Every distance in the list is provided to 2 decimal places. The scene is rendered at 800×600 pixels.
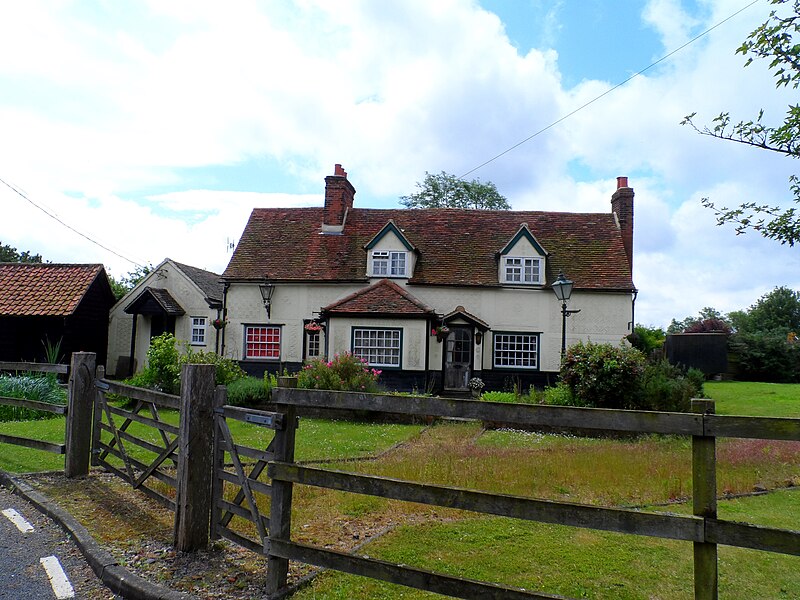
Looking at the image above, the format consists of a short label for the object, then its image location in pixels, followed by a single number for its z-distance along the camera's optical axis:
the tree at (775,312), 59.72
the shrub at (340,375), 16.62
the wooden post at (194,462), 5.16
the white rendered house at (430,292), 21.89
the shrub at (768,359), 32.72
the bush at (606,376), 15.77
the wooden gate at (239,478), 4.53
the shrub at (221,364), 17.17
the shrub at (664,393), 15.73
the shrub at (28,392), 13.63
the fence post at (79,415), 7.90
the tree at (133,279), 45.52
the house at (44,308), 23.00
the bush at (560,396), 16.41
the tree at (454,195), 47.75
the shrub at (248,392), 16.05
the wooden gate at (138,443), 5.95
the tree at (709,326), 41.78
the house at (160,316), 26.50
